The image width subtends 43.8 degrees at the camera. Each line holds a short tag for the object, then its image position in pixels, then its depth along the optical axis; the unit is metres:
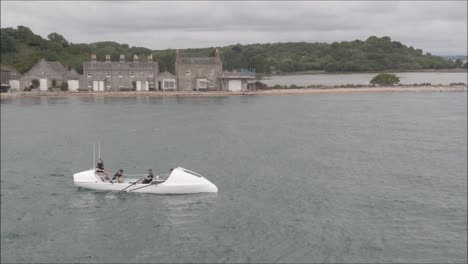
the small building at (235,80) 109.56
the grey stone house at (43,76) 109.25
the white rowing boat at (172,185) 32.97
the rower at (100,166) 34.69
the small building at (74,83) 108.73
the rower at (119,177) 33.62
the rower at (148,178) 33.28
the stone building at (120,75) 105.12
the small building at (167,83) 108.25
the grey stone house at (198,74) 106.50
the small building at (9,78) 109.25
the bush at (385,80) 139.25
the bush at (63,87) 109.50
